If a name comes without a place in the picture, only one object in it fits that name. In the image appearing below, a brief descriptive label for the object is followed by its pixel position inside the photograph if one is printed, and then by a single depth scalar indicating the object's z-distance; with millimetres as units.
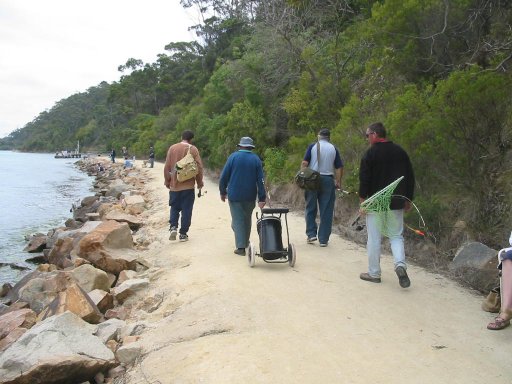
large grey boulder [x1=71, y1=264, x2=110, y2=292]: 6932
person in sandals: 4180
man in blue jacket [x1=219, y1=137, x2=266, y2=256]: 6809
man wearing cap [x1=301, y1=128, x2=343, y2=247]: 7551
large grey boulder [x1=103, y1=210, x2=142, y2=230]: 12258
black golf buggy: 6246
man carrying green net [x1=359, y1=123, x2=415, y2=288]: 5562
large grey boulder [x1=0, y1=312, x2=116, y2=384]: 4062
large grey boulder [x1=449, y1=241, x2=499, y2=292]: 5707
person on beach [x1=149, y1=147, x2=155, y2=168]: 37406
